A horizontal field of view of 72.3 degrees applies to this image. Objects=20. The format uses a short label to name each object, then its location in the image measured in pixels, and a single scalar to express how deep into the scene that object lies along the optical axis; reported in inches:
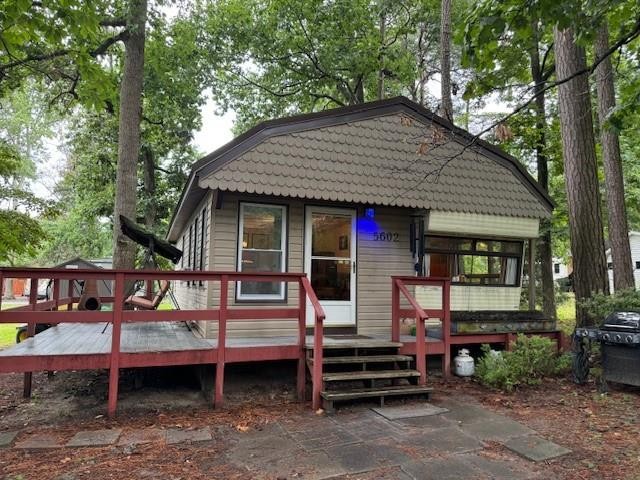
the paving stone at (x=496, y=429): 165.2
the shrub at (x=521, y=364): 231.3
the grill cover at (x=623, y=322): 209.6
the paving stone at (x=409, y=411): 186.7
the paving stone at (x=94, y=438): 153.1
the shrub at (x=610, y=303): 246.5
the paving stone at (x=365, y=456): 136.6
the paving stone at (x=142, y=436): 156.7
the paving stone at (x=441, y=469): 129.6
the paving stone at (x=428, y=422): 174.7
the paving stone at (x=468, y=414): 184.1
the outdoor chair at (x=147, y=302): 322.1
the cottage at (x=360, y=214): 249.0
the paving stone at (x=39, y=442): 150.3
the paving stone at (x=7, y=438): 153.1
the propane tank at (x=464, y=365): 253.8
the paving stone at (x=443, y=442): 151.0
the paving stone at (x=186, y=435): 158.9
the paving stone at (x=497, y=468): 131.1
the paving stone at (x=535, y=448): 146.9
